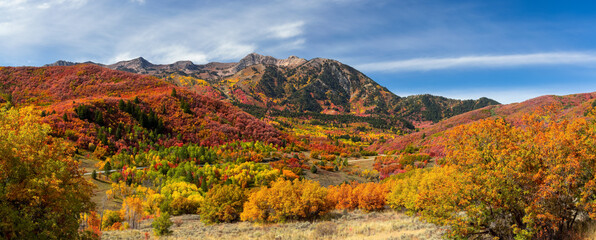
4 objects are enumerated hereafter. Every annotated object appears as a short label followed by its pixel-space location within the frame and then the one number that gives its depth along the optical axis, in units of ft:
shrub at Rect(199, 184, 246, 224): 144.97
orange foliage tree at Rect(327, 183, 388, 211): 158.10
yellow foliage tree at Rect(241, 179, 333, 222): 129.18
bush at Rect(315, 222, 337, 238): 93.02
